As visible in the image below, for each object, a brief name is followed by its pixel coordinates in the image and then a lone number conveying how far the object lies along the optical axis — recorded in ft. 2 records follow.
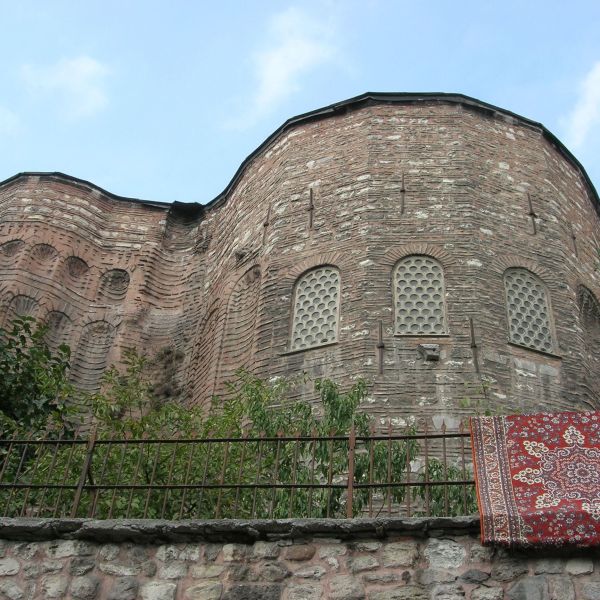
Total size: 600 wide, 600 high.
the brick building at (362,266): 39.01
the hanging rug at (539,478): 19.06
